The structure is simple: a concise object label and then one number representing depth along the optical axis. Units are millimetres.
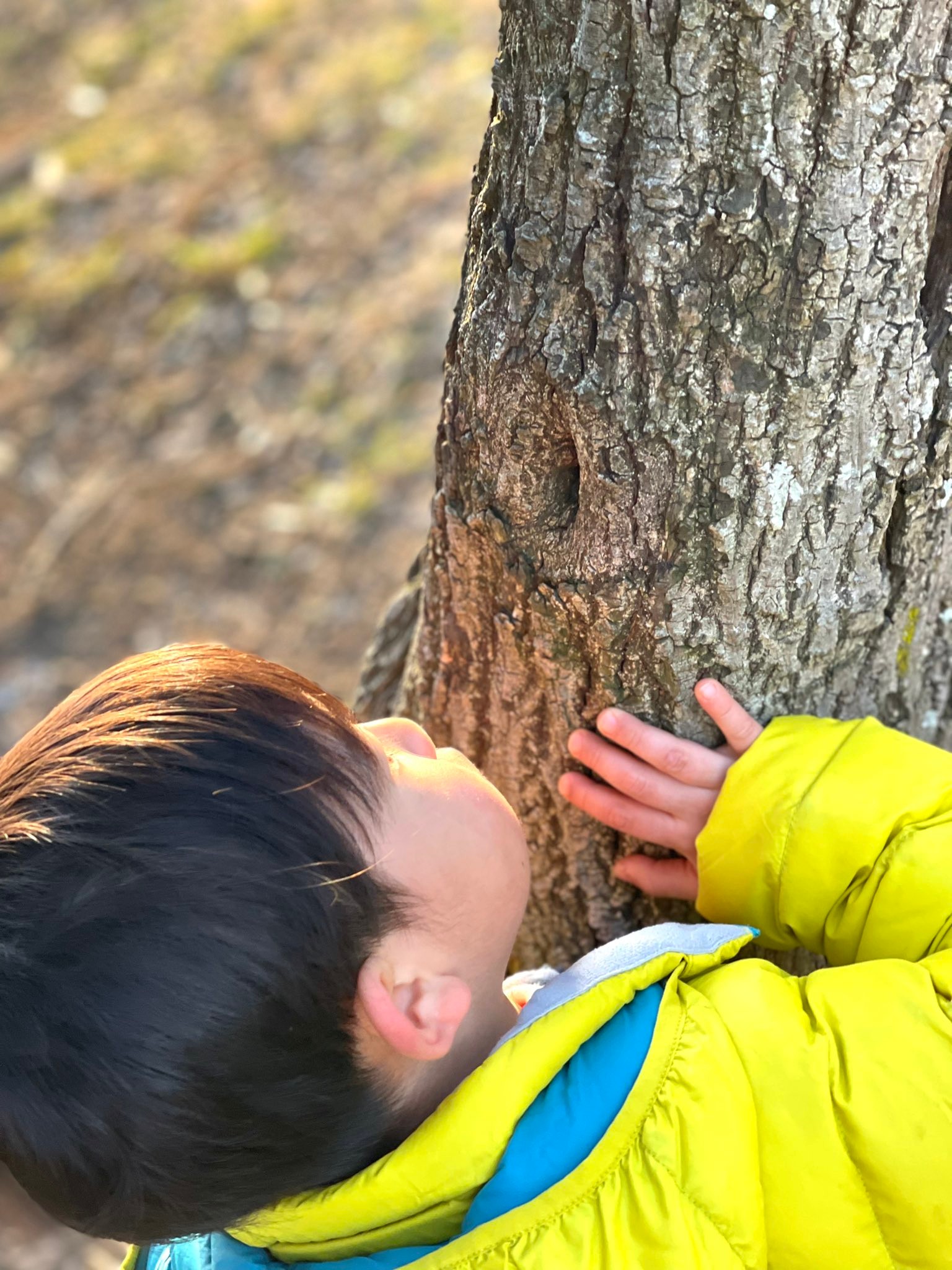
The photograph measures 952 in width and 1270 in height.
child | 752
